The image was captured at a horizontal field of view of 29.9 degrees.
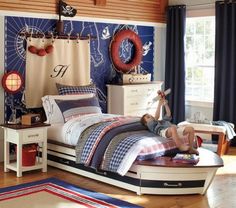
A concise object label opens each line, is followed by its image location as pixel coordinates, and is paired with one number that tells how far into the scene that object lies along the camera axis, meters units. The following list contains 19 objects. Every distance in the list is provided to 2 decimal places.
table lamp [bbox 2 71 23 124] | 5.72
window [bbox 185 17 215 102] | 7.62
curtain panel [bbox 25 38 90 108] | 6.11
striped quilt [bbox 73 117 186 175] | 4.58
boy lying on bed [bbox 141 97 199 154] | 4.84
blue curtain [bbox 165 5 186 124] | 7.76
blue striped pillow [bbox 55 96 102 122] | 5.75
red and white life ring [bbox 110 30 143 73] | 7.27
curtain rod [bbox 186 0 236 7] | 7.03
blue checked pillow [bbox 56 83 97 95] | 6.17
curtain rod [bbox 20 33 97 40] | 6.07
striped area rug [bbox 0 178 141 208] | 4.15
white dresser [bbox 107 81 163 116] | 7.00
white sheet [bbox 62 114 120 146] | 5.29
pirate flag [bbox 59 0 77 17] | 6.37
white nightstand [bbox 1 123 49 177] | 5.16
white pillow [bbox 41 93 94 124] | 5.84
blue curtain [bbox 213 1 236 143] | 7.05
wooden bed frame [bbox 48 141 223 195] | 4.46
